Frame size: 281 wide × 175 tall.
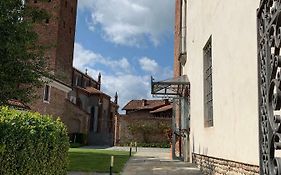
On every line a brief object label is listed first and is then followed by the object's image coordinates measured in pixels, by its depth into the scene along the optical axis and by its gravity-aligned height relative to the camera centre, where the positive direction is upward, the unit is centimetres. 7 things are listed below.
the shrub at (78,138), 3182 -176
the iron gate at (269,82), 150 +28
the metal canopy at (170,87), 1431 +222
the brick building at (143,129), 3039 -53
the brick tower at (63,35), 3000 +1039
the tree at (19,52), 727 +201
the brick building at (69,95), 2825 +392
